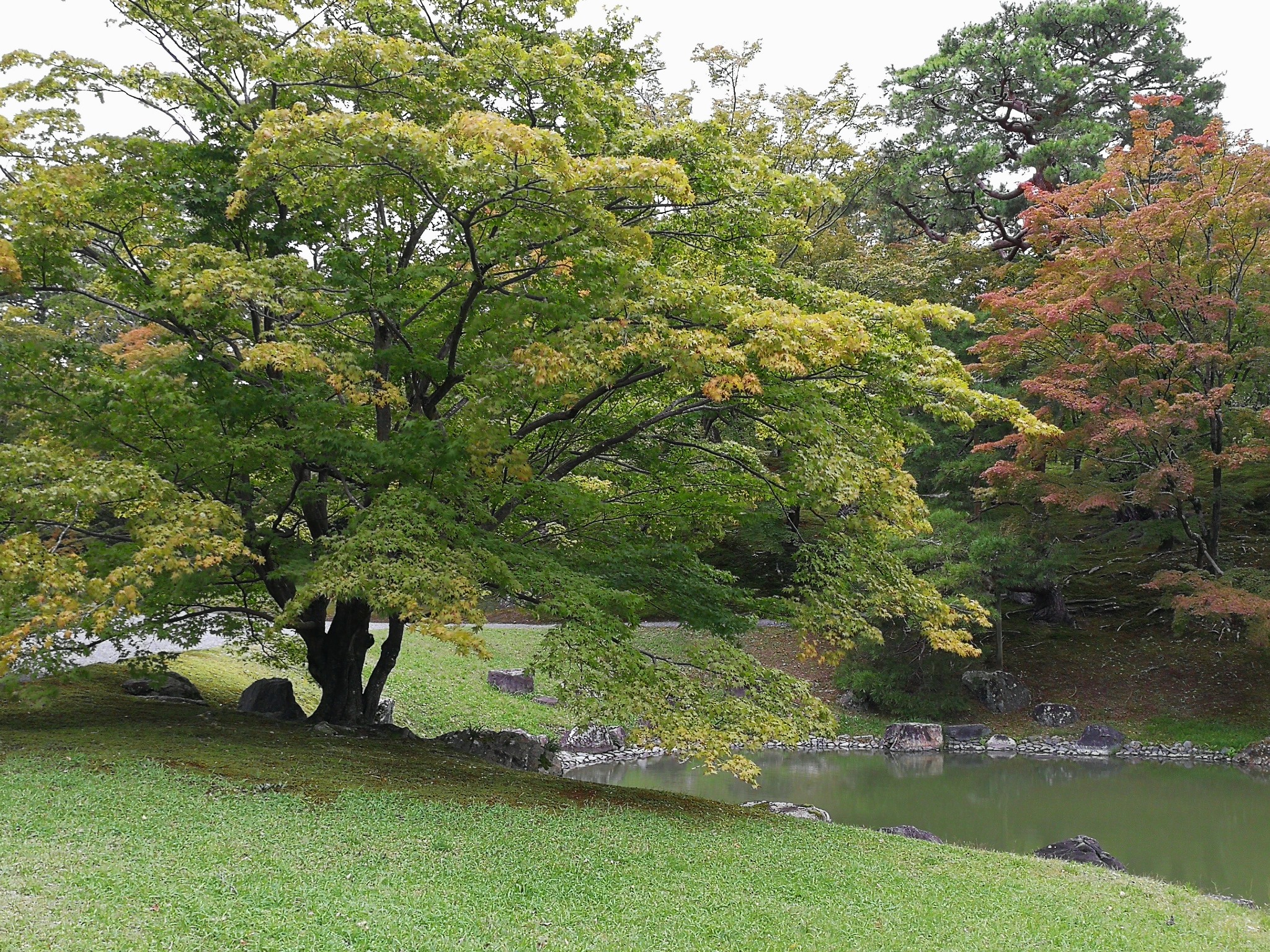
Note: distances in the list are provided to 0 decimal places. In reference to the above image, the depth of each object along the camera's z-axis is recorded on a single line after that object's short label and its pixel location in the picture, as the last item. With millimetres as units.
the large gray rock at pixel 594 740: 15992
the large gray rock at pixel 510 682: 17688
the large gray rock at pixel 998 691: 18109
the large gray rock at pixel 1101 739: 16375
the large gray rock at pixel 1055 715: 17328
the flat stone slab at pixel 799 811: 10227
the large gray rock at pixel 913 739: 16969
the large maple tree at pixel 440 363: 6824
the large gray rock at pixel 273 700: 11023
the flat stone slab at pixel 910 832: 9672
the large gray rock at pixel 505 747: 10977
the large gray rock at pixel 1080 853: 8828
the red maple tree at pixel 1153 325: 14586
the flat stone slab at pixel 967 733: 17156
